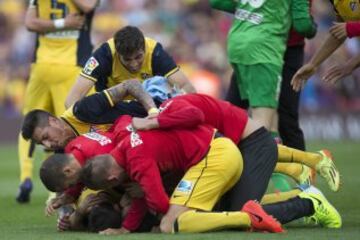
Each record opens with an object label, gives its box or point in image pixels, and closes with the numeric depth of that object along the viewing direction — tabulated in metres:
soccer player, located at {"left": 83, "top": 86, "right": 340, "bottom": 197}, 16.78
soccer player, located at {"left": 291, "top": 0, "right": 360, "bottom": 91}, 18.75
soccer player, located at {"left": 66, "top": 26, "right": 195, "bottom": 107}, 19.36
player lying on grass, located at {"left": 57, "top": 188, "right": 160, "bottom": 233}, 16.92
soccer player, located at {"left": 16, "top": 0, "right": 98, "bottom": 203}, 24.17
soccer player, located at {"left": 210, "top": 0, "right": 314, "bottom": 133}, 21.48
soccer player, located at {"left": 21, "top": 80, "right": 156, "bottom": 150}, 17.37
